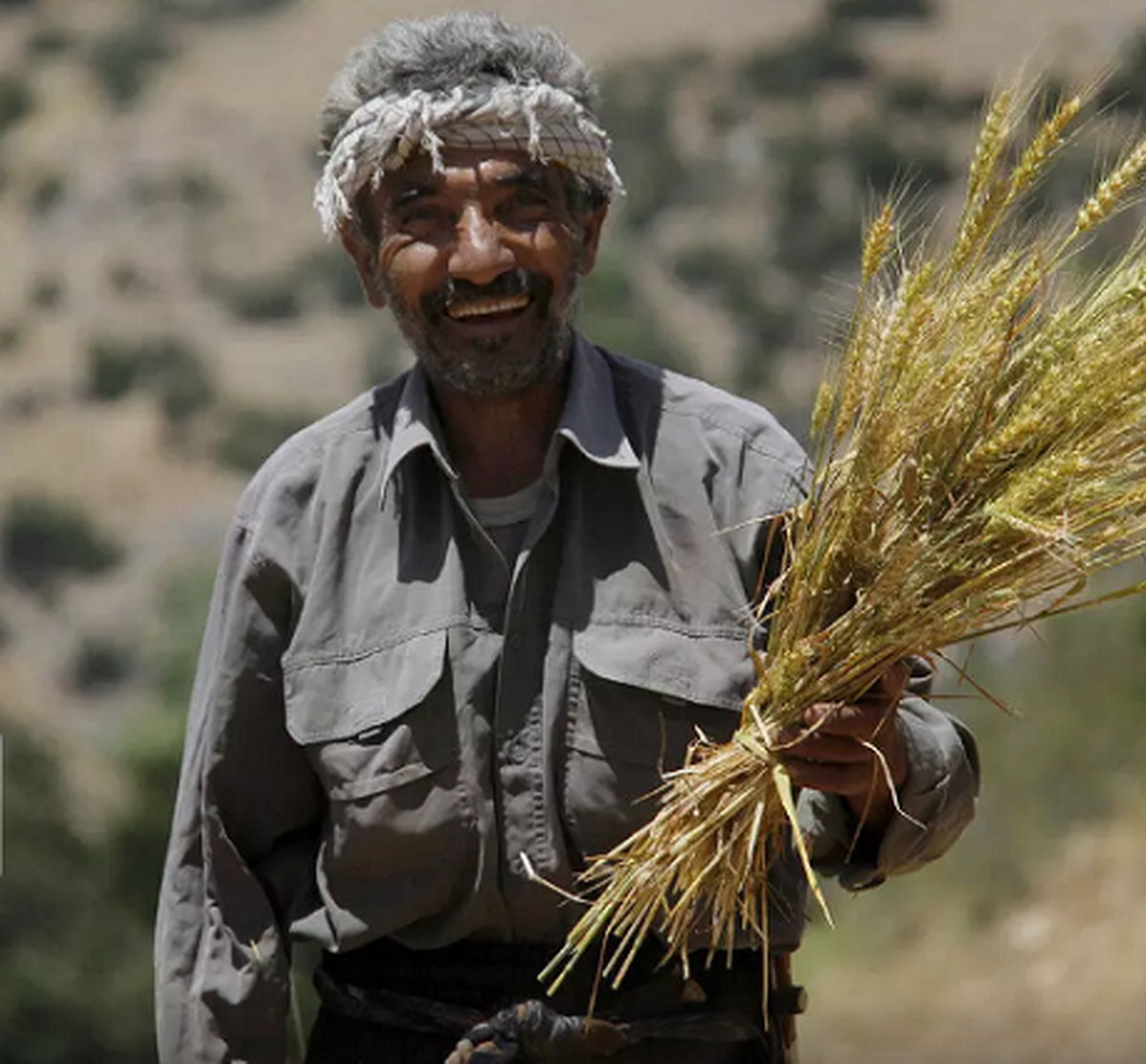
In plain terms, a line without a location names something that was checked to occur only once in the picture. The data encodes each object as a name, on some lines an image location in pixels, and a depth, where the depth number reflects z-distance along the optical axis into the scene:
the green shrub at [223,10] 40.75
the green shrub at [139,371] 31.11
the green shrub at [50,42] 39.84
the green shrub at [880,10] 36.41
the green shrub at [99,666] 26.61
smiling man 3.22
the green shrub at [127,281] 33.16
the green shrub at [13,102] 37.09
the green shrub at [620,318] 22.05
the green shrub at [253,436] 29.86
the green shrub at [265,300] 33.03
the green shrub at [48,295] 32.81
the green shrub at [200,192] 34.81
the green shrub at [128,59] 37.38
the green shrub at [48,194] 34.69
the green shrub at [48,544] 28.77
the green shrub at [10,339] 31.81
